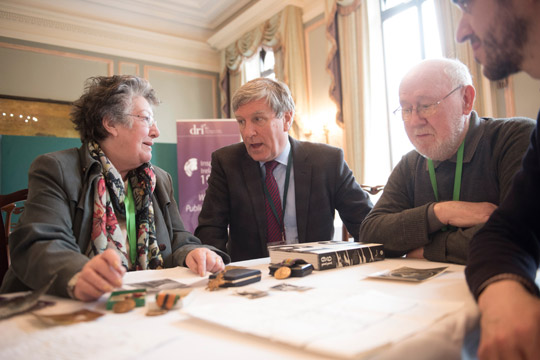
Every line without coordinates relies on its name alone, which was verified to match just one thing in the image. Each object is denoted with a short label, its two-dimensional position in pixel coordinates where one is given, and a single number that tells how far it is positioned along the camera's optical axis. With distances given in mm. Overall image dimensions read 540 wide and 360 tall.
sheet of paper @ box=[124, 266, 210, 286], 1246
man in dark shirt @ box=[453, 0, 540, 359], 809
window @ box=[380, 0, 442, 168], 4816
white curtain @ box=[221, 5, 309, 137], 6227
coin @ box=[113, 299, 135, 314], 877
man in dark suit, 2205
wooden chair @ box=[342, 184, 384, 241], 3092
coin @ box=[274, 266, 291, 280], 1190
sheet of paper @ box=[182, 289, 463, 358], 599
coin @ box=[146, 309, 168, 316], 848
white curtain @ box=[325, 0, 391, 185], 5211
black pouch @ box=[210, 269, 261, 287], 1098
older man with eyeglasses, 1405
